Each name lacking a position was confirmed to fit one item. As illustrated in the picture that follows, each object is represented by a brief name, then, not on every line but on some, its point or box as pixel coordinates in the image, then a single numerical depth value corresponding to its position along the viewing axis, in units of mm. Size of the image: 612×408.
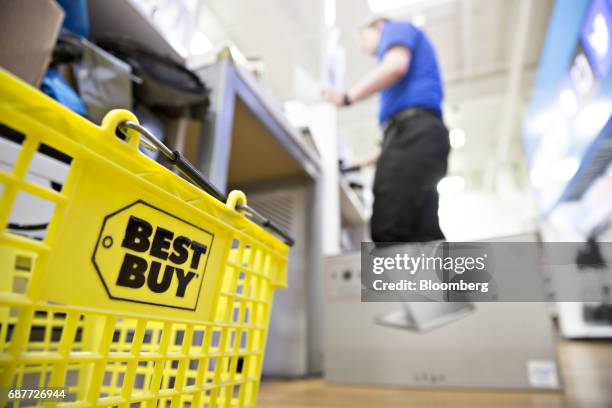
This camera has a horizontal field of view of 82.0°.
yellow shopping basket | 242
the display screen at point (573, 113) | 2111
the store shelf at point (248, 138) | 950
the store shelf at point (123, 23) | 853
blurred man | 1113
